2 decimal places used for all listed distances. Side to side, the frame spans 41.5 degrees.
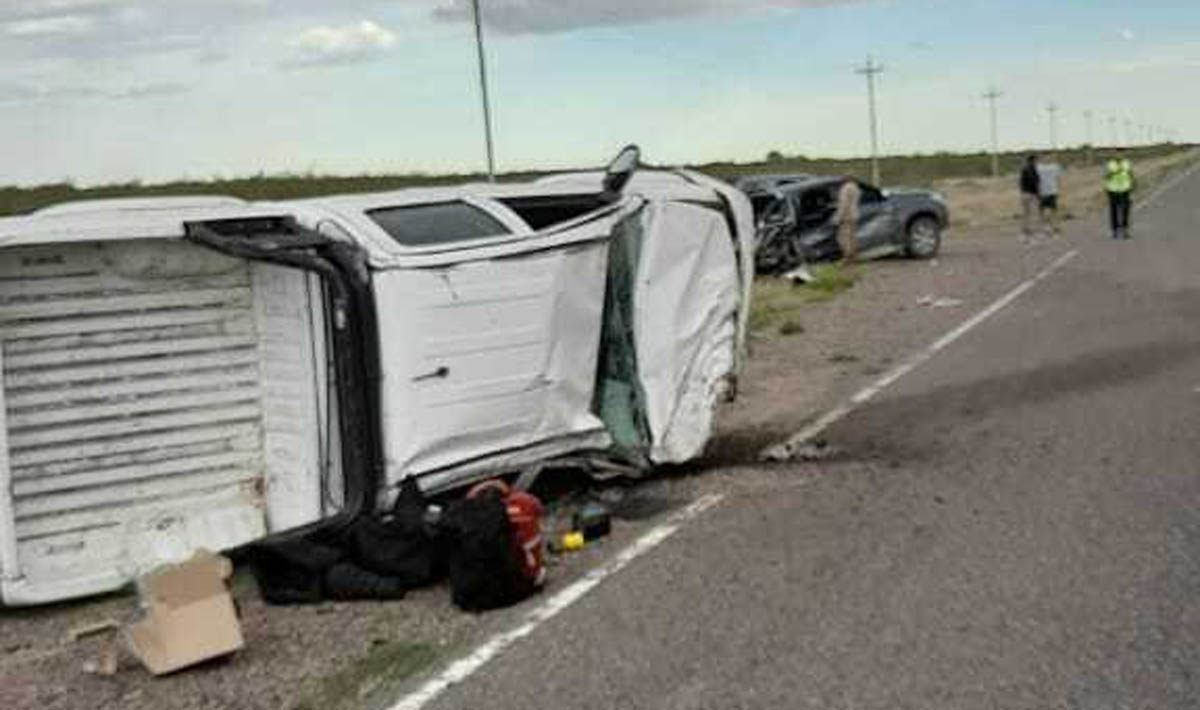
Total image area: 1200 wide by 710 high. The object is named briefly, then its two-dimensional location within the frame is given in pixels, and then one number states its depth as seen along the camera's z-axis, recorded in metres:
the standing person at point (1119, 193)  29.70
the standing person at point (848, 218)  26.45
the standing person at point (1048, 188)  32.12
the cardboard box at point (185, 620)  5.61
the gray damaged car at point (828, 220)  26.00
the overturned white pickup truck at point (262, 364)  6.66
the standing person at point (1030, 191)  31.64
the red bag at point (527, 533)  6.27
